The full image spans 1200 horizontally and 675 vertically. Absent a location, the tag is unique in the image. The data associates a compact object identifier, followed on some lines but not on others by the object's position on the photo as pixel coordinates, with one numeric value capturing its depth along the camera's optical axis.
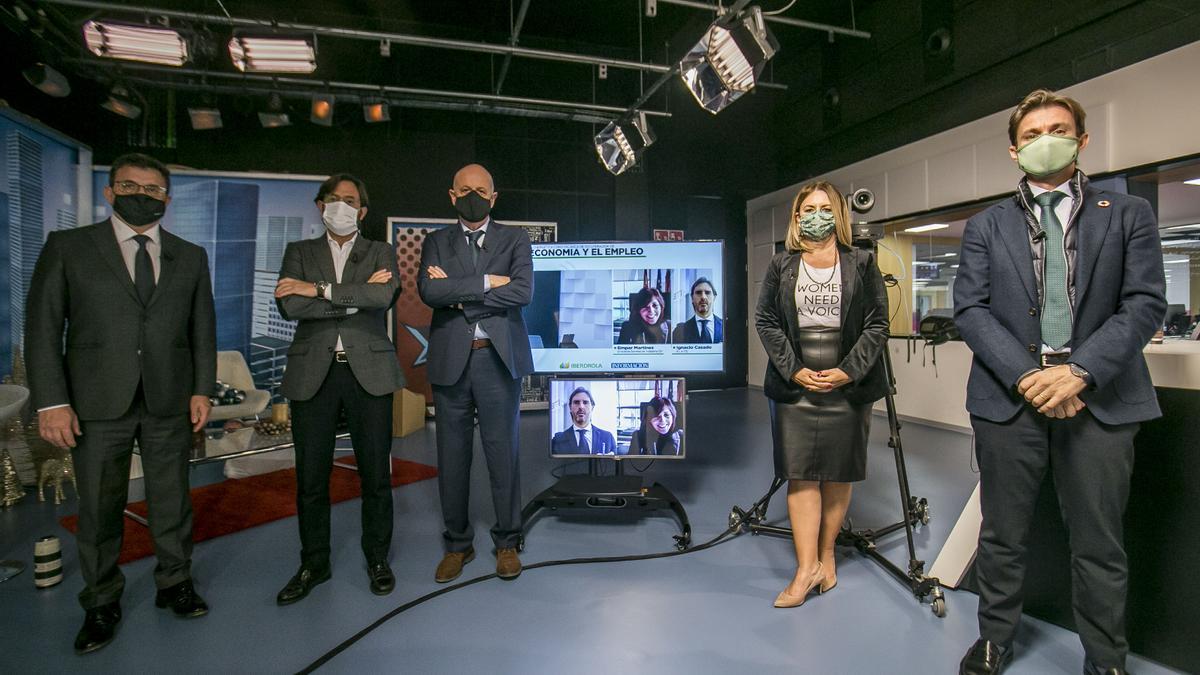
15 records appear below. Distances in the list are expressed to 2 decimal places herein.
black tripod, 2.21
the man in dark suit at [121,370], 2.00
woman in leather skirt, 2.24
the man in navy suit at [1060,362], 1.55
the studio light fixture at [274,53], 4.50
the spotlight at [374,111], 6.18
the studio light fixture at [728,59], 3.70
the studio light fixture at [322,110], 5.77
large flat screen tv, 3.15
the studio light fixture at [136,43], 4.16
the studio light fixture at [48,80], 4.49
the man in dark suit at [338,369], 2.30
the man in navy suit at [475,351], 2.52
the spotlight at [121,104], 5.18
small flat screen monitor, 3.25
